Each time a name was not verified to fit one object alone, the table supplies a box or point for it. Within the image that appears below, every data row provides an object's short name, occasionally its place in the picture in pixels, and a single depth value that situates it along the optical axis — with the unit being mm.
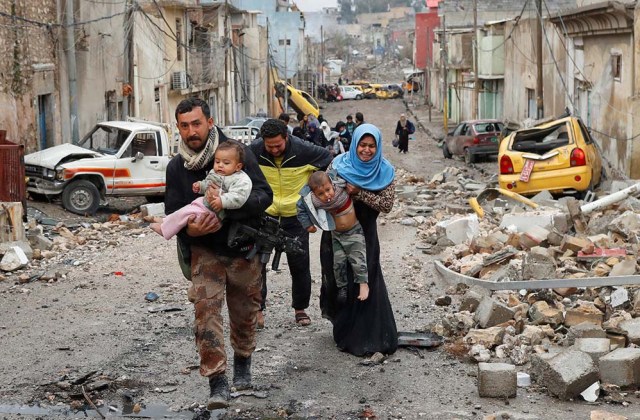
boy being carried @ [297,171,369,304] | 7121
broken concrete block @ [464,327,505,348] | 7336
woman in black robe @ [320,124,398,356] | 7242
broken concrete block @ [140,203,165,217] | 17453
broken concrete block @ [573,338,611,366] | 6551
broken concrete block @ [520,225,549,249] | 10742
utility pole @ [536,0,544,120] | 26547
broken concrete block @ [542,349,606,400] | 6129
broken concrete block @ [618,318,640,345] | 6996
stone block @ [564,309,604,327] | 7633
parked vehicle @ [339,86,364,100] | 88312
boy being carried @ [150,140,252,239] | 5809
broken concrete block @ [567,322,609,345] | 7082
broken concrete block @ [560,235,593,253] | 10094
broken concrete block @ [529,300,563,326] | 7738
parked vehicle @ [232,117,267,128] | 34706
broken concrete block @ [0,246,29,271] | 11695
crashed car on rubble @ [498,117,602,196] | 17188
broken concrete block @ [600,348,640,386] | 6312
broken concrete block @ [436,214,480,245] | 12656
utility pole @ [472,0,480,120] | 40572
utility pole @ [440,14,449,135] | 48069
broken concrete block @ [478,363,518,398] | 6203
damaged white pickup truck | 18500
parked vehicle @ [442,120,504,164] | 31906
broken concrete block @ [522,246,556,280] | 8922
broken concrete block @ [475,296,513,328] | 7738
